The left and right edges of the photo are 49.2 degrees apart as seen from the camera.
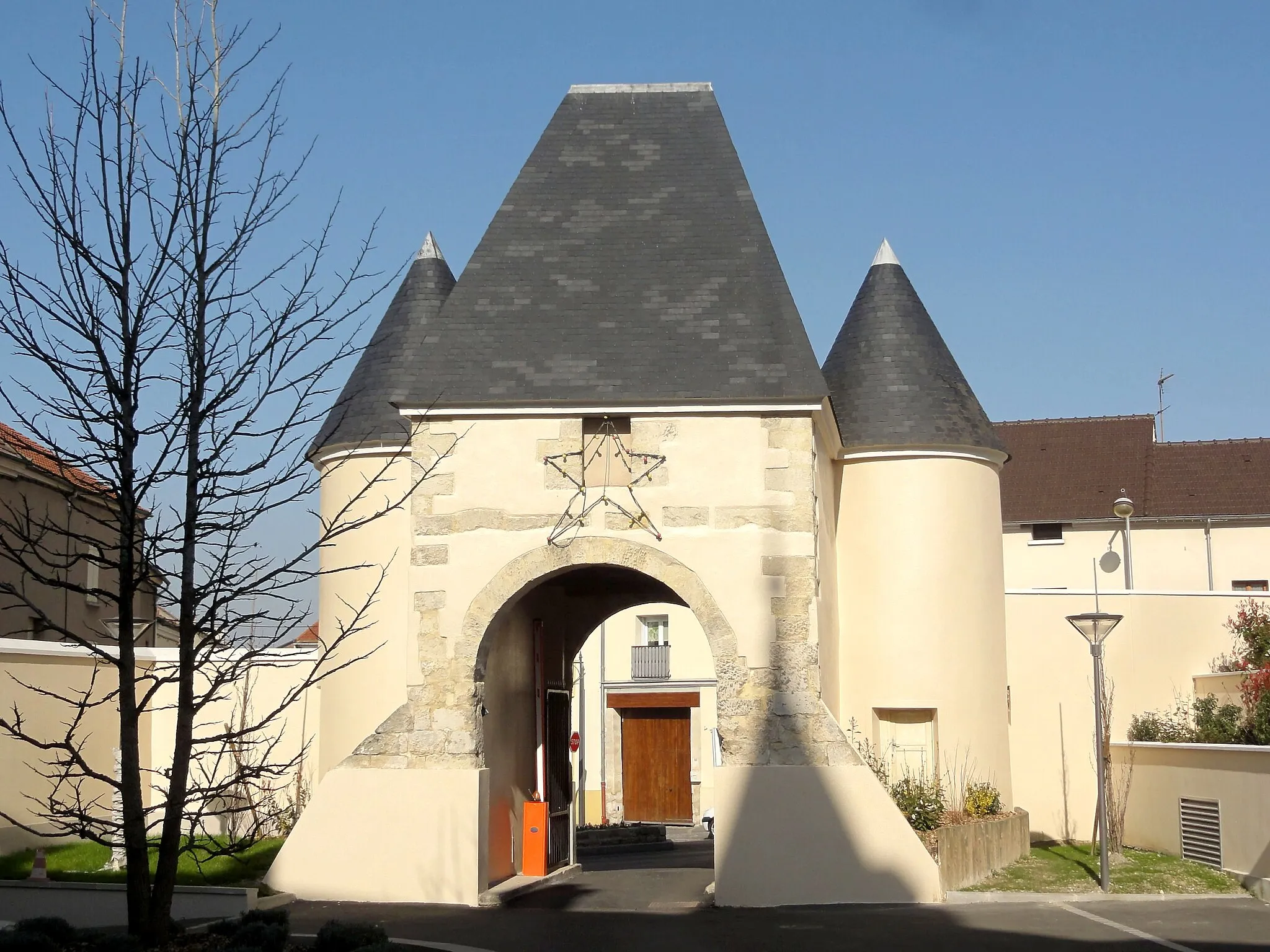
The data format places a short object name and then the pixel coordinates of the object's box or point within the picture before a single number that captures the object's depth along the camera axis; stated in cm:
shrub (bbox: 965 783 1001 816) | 1556
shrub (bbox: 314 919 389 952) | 844
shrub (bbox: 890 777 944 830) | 1390
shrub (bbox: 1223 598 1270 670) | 1928
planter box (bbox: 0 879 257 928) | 1174
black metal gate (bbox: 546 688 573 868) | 1662
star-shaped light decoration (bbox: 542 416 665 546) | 1359
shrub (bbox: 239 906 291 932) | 894
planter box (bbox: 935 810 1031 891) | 1366
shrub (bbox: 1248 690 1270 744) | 1617
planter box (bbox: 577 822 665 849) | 2611
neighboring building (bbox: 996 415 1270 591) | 3192
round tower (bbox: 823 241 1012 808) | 1602
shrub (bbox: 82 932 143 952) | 798
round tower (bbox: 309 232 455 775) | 1678
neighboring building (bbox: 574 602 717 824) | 3416
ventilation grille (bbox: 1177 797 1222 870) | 1538
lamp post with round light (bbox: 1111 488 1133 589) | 2438
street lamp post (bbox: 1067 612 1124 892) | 1370
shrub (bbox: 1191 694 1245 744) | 1730
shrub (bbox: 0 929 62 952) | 787
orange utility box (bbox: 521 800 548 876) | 1533
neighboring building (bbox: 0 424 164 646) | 2420
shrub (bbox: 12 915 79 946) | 845
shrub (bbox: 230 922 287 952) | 835
